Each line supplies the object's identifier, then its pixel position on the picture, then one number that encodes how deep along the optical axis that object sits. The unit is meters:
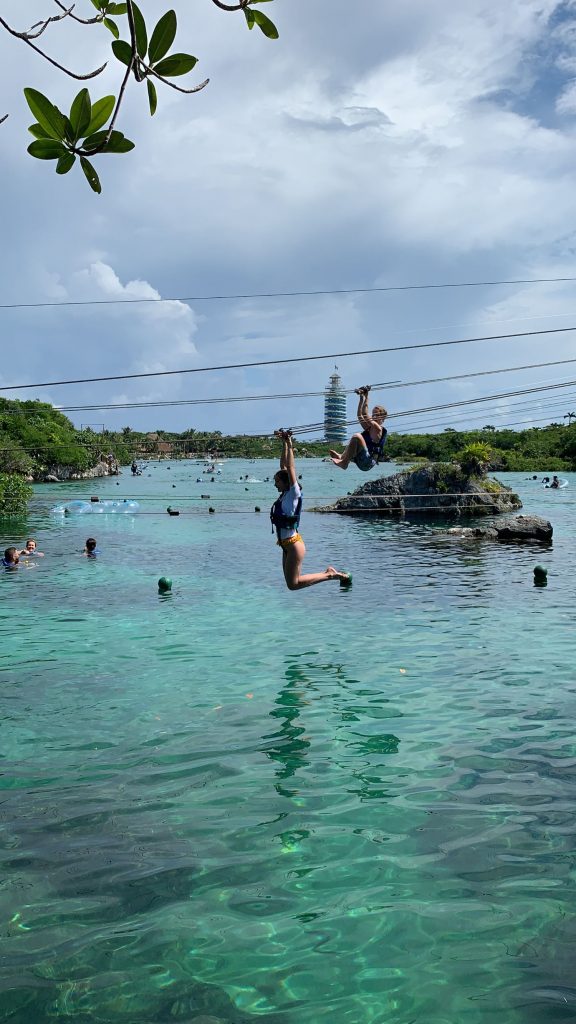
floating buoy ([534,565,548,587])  26.14
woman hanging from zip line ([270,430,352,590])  13.15
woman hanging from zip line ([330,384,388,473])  14.22
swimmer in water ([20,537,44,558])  32.08
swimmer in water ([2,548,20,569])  29.89
